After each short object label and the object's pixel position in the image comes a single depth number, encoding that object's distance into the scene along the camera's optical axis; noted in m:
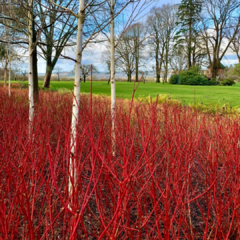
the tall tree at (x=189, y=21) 31.05
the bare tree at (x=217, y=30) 26.38
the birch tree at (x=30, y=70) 4.38
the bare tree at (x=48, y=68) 17.46
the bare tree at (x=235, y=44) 28.58
